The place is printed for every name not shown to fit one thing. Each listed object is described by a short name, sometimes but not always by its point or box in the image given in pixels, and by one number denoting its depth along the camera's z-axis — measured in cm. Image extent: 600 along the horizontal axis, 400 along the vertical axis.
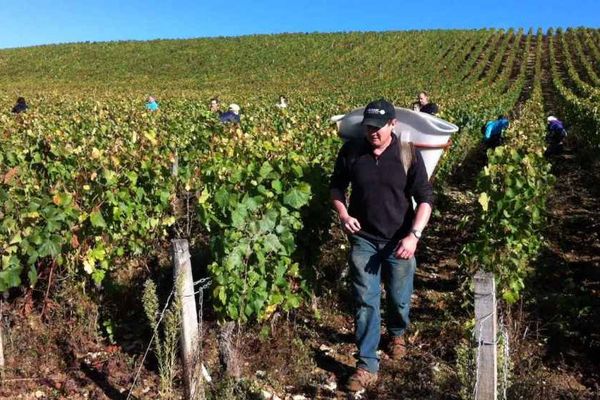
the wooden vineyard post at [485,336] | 264
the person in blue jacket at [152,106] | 1609
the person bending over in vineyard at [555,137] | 1162
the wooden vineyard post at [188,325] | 309
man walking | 350
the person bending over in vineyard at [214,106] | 1388
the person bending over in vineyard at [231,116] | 1009
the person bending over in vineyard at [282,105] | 1430
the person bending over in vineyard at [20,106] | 1505
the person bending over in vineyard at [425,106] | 961
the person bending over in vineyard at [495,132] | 1022
